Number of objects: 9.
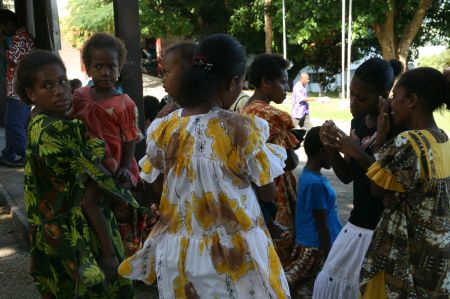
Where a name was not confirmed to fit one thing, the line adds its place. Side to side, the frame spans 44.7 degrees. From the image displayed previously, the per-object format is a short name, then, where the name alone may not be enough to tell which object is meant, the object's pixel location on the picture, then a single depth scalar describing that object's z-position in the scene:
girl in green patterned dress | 2.47
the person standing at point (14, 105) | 6.04
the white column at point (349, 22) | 19.93
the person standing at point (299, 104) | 12.55
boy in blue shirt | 3.44
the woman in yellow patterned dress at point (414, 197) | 2.34
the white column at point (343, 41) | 20.05
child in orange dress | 3.05
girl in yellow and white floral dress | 2.10
